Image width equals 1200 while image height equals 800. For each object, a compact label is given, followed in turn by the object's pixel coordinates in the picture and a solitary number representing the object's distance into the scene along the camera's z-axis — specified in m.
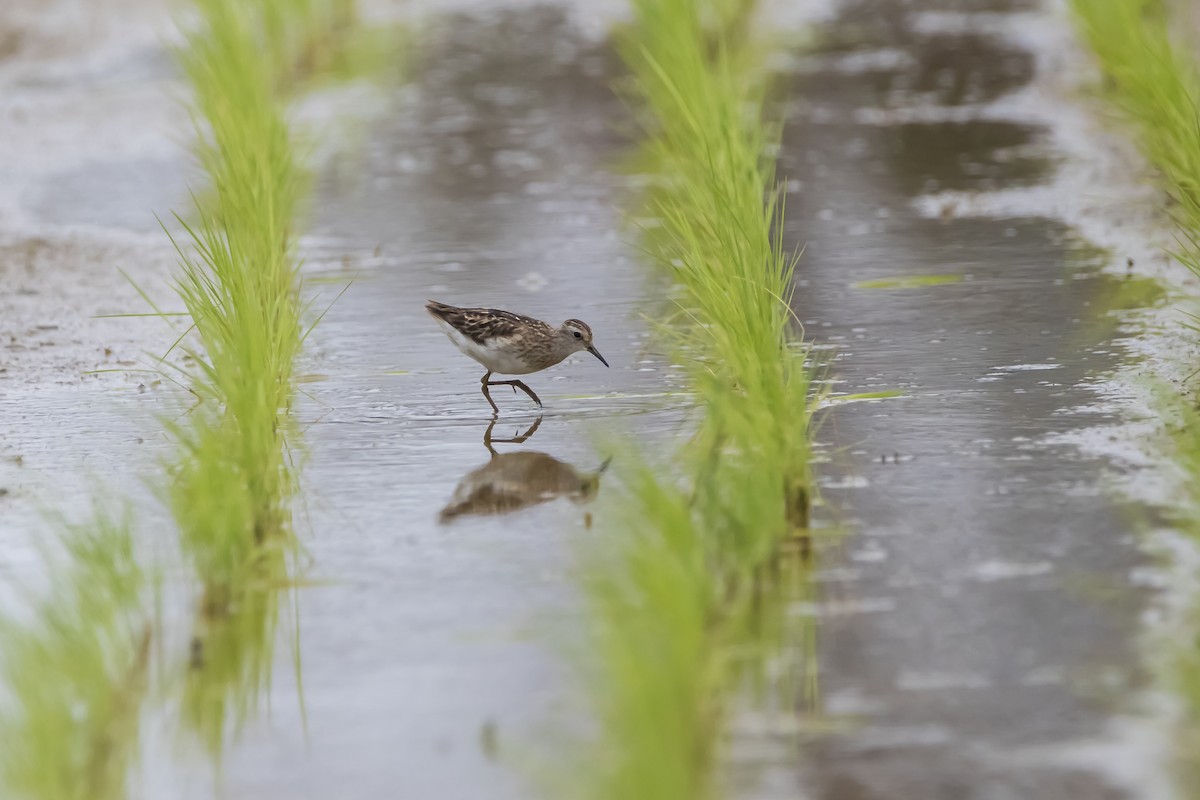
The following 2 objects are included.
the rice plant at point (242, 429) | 9.11
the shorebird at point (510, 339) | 13.47
